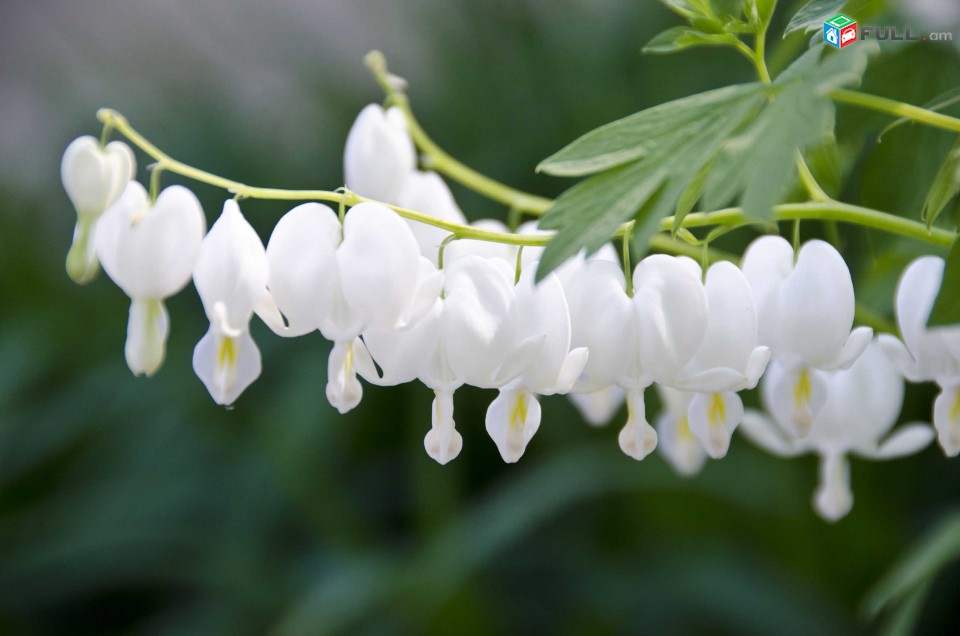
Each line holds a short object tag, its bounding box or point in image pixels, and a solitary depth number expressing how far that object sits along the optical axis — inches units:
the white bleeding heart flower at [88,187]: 14.8
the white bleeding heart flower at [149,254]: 14.5
